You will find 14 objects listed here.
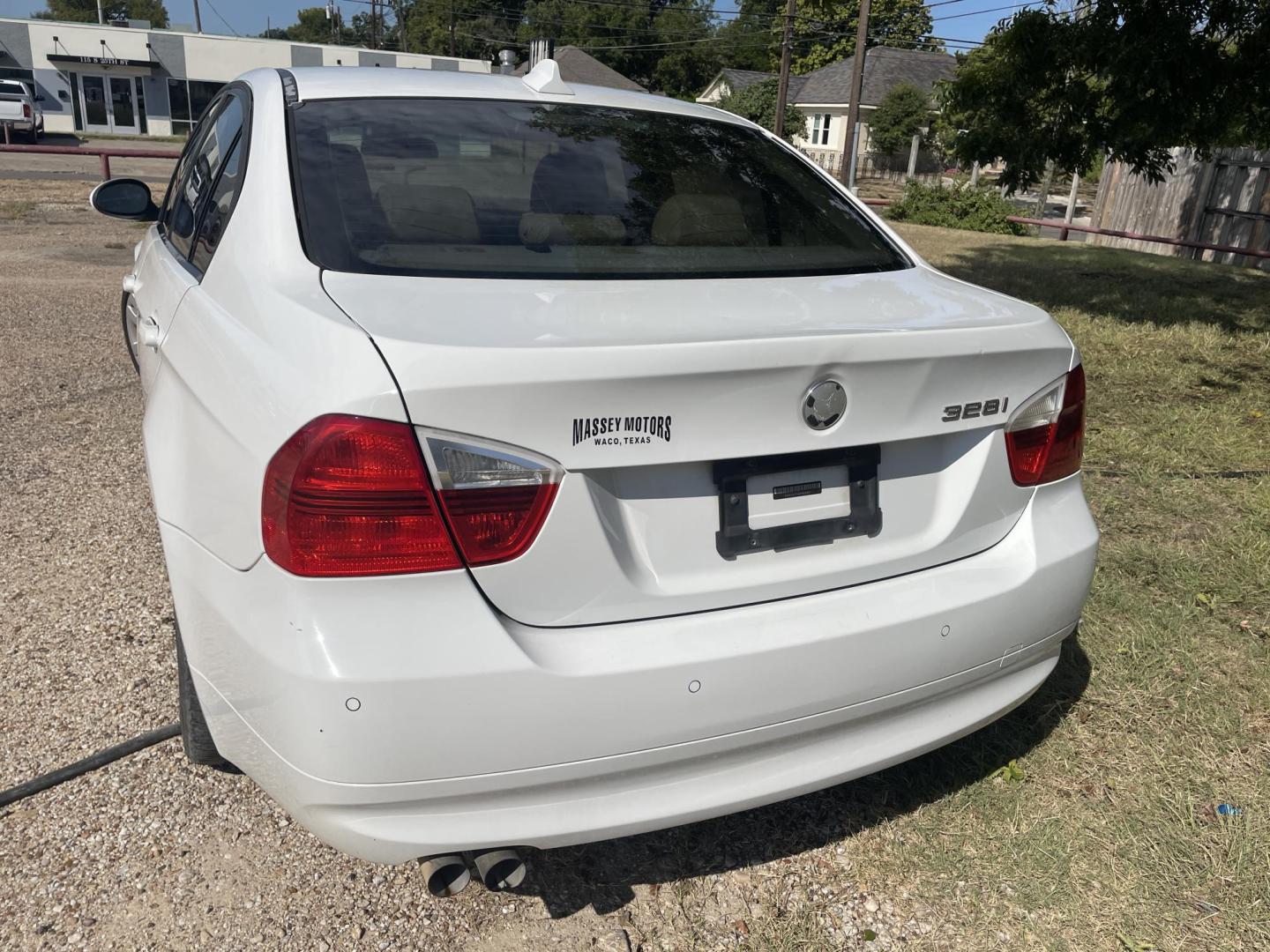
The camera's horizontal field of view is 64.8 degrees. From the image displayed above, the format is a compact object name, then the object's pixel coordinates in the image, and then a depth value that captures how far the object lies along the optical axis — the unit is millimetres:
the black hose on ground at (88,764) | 2457
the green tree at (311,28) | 117938
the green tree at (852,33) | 63250
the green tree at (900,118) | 43719
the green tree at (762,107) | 42812
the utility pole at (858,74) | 24031
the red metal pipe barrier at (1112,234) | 14473
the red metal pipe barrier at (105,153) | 15921
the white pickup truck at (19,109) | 30109
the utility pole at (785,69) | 32938
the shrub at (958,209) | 20812
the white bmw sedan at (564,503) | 1617
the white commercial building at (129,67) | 42188
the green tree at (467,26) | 86875
